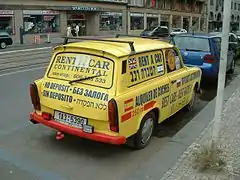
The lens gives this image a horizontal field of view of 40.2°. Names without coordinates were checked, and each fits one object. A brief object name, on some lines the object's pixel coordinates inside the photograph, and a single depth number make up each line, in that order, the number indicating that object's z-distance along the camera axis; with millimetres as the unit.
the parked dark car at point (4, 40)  22594
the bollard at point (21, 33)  29141
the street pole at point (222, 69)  3926
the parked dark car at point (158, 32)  33203
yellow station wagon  4531
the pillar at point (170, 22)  55531
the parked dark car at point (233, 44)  11422
